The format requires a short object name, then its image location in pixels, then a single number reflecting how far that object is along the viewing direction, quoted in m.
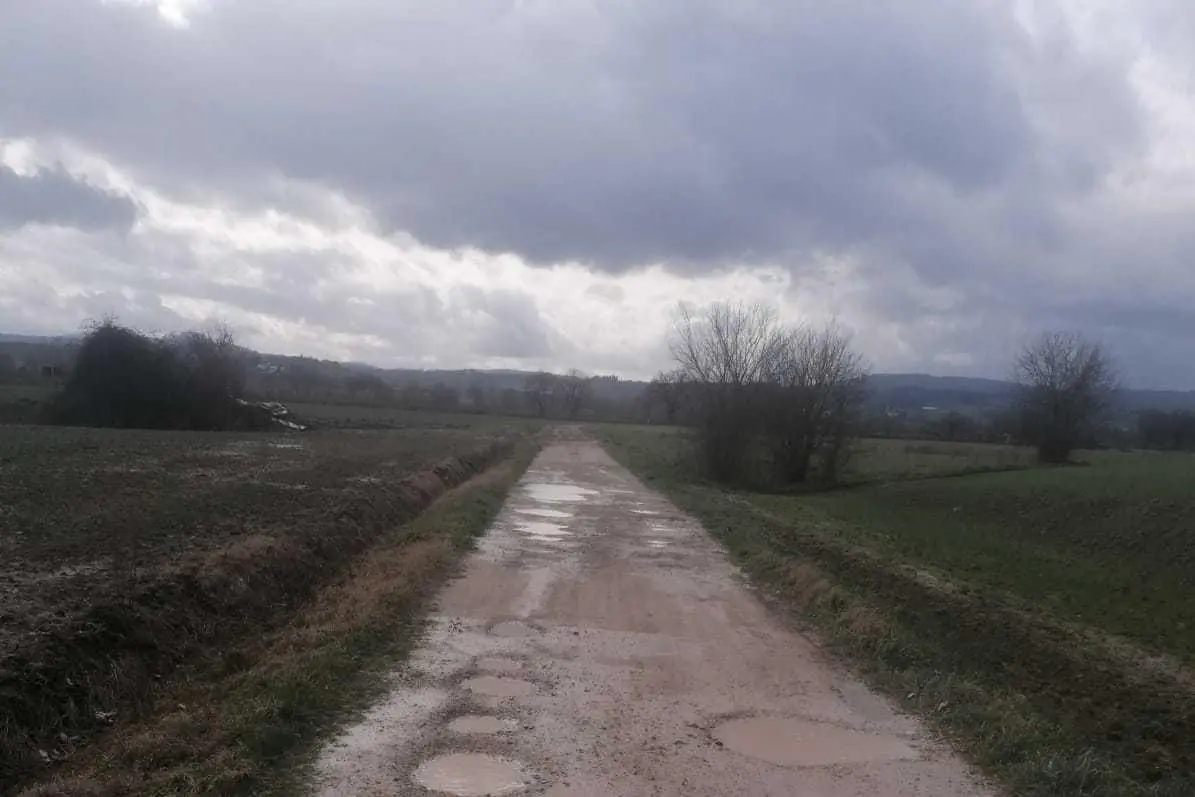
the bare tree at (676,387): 51.41
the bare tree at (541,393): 170.25
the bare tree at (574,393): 175.99
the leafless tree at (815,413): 44.50
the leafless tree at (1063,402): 57.16
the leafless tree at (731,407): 46.16
